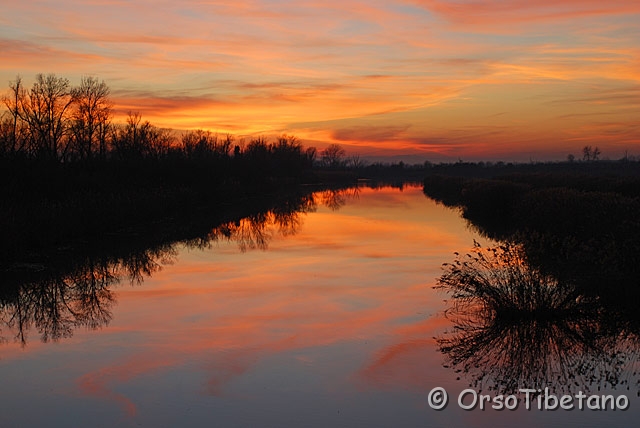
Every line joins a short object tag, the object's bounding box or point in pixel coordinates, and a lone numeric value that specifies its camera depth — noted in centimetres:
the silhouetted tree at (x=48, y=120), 4797
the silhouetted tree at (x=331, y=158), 19200
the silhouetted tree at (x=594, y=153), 16762
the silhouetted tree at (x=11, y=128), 2425
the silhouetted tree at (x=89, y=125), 5438
